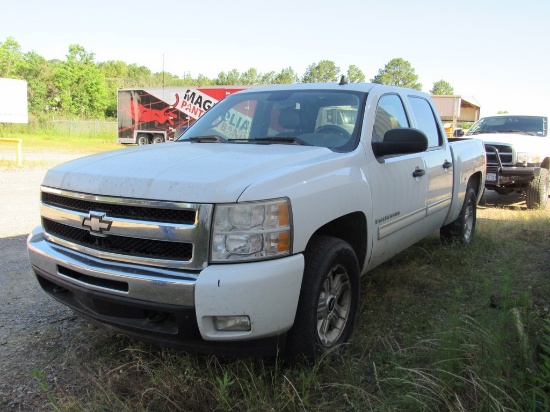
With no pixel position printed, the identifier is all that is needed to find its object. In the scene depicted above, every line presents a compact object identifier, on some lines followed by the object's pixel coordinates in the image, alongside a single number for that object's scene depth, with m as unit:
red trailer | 23.91
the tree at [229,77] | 107.38
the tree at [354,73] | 81.12
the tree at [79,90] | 56.00
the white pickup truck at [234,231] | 2.31
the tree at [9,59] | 53.94
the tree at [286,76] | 92.45
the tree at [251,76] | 114.41
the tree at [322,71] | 91.94
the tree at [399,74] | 79.62
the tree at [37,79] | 50.59
